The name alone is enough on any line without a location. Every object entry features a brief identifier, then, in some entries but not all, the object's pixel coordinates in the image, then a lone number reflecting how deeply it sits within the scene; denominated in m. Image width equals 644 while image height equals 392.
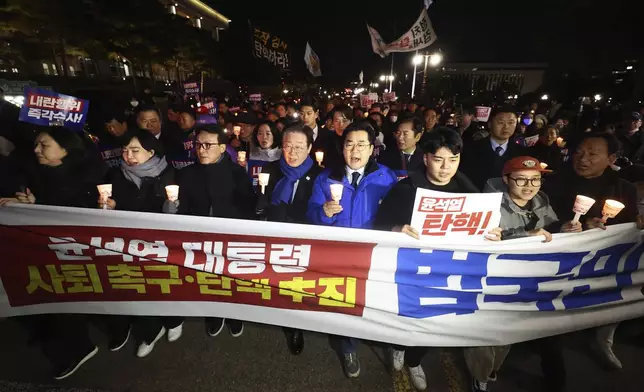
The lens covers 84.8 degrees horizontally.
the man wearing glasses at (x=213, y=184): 3.63
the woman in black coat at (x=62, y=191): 3.30
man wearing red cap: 2.81
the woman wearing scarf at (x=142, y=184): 3.49
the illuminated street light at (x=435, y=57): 22.30
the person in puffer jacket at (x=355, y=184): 3.15
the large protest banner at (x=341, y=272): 2.75
